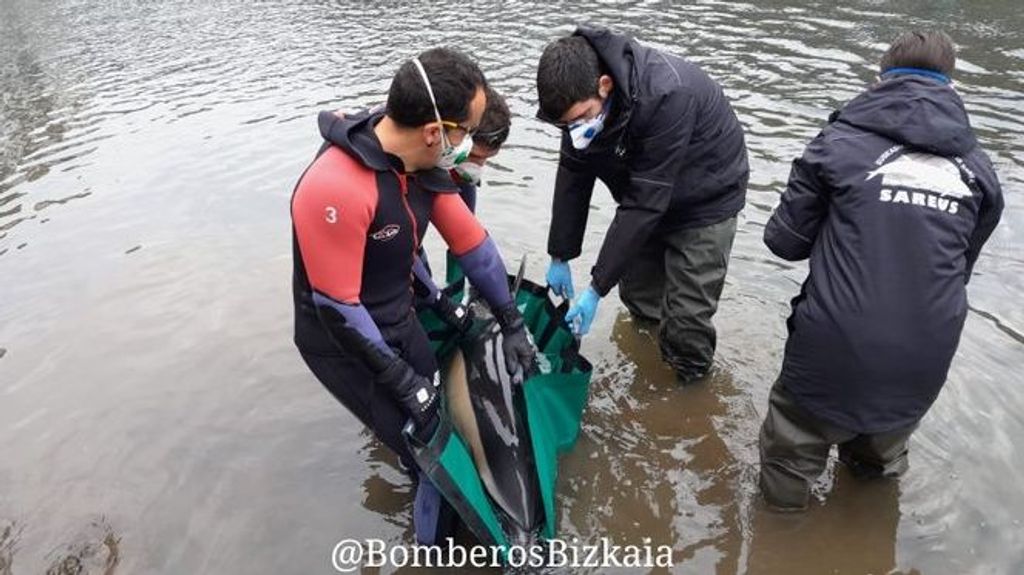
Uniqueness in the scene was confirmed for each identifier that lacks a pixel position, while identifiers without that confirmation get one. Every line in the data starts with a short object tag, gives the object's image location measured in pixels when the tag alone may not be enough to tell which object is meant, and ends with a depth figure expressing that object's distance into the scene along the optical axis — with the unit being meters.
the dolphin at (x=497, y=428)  3.27
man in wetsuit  2.66
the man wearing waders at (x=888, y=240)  2.83
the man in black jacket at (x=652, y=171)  3.55
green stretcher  3.02
